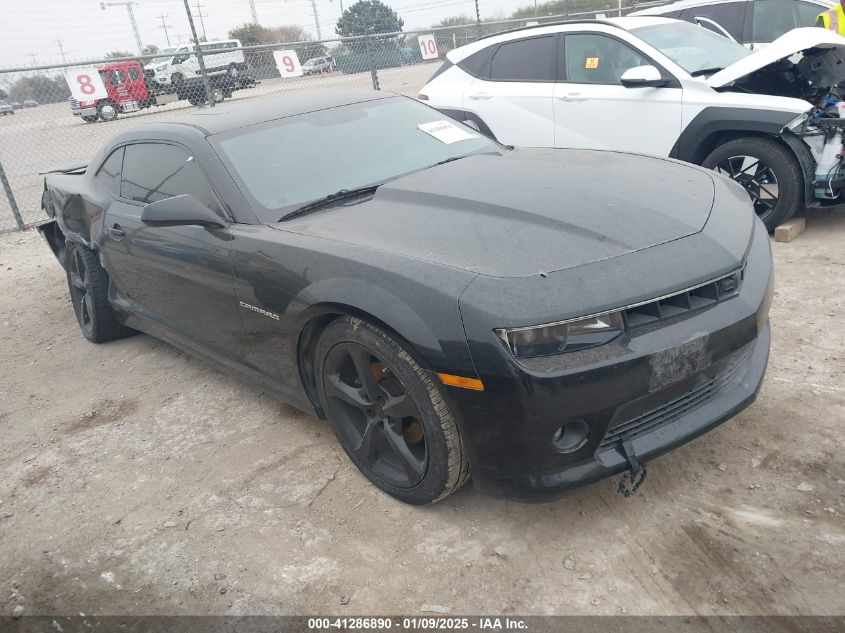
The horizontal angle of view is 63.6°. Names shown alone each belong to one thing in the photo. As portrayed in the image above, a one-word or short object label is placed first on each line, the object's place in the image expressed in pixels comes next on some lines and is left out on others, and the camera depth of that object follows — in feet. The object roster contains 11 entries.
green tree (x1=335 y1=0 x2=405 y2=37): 63.77
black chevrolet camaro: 6.84
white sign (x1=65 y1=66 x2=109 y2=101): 30.22
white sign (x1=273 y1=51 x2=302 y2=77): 37.27
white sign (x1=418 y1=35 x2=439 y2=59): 43.57
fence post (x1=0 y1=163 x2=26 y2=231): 26.40
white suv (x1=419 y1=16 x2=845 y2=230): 15.70
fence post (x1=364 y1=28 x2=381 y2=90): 36.76
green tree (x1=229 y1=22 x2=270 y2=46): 100.07
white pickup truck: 35.86
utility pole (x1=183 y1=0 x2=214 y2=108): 32.40
